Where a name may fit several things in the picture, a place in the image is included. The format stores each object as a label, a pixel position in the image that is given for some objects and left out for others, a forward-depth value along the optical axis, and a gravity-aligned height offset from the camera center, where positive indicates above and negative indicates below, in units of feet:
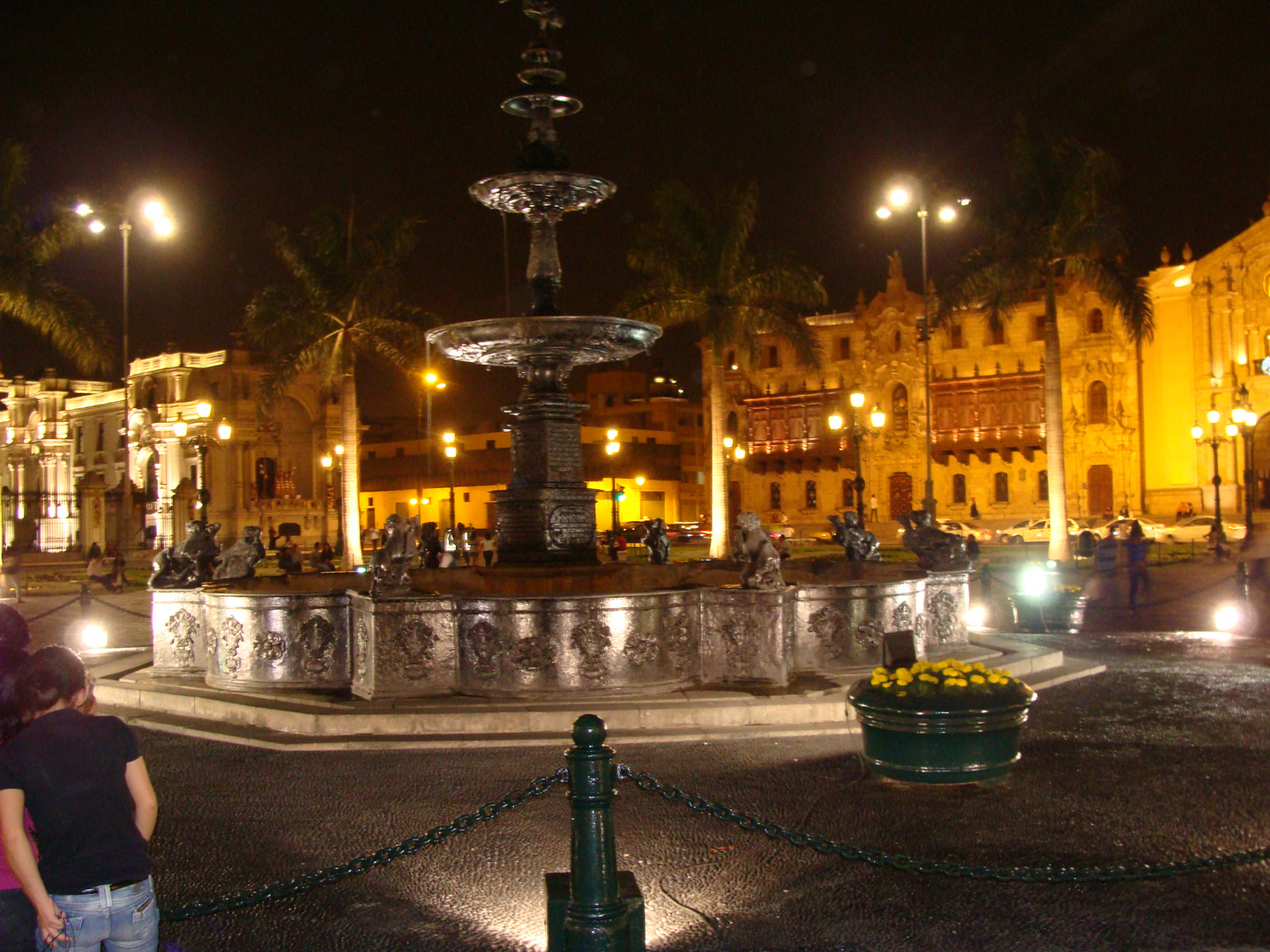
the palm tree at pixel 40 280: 84.89 +18.67
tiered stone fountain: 33.40 -2.85
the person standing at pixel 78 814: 12.17 -3.05
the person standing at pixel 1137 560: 70.23 -3.64
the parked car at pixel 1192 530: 153.79 -4.01
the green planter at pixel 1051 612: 57.31 -5.41
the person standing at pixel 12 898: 12.23 -3.91
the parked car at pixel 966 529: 159.34 -3.30
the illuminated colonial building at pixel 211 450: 219.82 +15.74
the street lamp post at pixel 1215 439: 122.27 +8.63
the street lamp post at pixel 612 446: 137.18 +8.33
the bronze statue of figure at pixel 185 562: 41.52 -1.34
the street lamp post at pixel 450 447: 139.23 +8.79
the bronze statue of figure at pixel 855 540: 47.85 -1.32
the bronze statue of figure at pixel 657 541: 50.60 -1.23
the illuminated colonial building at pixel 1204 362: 180.96 +22.14
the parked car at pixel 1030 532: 167.22 -4.16
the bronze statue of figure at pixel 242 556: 44.67 -1.26
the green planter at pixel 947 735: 24.52 -4.93
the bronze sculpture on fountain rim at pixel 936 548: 44.11 -1.61
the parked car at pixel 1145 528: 132.98 -3.41
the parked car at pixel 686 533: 177.27 -3.30
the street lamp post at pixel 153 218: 82.12 +22.61
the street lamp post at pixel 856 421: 96.53 +8.01
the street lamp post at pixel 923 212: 98.07 +26.40
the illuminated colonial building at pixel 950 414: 194.90 +16.50
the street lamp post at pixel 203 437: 91.24 +8.22
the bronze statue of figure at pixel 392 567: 33.50 -1.34
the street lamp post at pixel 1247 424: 112.98 +7.41
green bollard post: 15.28 -4.58
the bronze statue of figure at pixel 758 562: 34.63 -1.51
